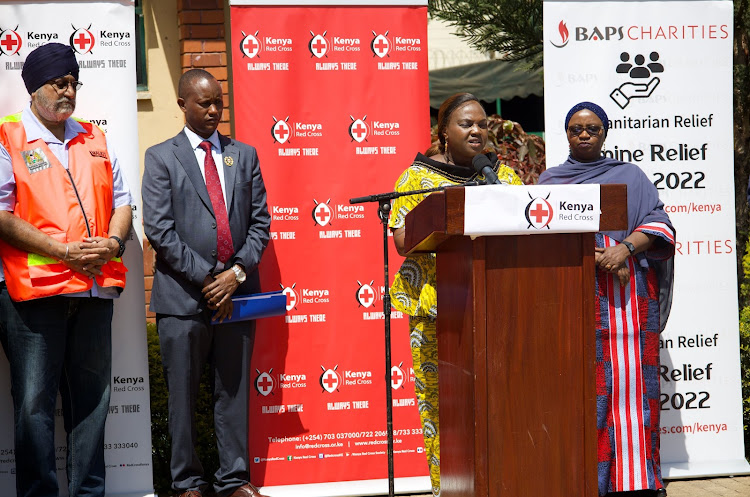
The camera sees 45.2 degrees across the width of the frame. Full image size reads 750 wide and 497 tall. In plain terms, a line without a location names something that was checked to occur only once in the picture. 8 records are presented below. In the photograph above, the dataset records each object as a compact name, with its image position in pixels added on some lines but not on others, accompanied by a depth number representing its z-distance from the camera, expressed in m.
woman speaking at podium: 4.12
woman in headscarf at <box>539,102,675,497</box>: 4.69
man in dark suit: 4.75
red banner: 5.21
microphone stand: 3.76
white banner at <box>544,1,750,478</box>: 5.31
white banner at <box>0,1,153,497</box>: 4.82
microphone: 3.08
